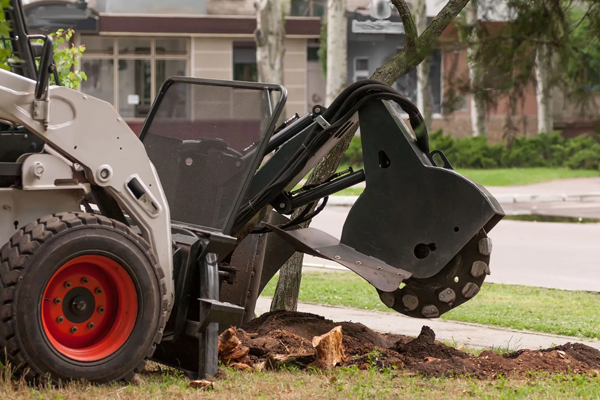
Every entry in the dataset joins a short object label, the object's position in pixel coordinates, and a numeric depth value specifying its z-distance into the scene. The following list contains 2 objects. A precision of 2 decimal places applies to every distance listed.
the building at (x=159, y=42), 58.59
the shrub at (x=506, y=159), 43.14
